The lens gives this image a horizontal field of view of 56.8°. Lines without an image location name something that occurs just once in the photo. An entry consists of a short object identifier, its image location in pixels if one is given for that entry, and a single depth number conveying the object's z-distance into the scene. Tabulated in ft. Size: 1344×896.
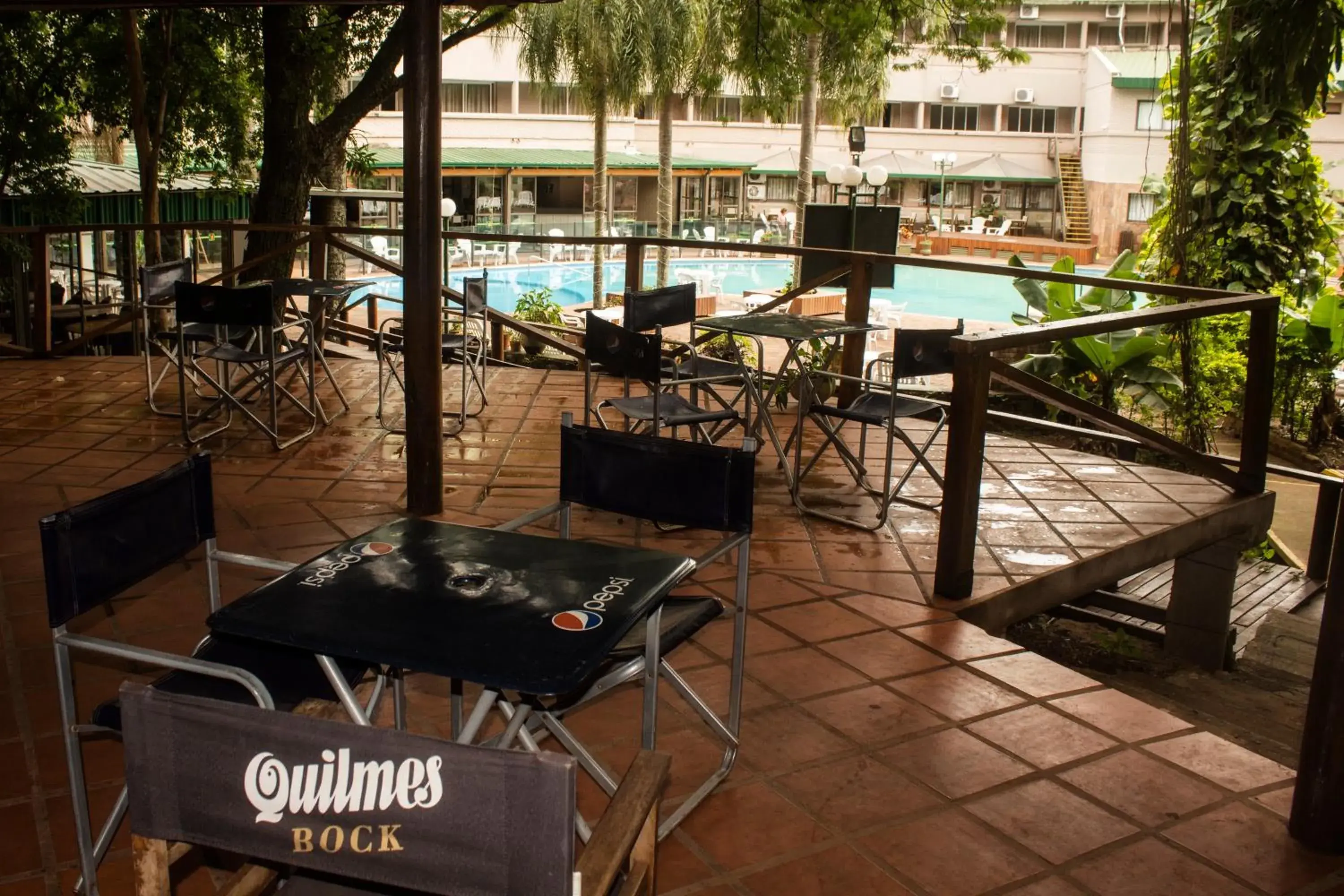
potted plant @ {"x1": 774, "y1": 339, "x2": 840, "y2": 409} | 21.58
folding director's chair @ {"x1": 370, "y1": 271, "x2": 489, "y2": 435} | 18.94
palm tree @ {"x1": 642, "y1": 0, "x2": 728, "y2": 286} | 72.08
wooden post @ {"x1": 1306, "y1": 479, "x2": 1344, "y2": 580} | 18.84
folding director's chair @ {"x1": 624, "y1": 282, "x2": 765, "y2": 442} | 15.93
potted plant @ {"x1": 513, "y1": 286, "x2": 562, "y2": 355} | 51.37
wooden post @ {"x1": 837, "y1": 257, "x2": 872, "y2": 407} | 19.79
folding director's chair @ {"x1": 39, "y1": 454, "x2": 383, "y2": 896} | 6.22
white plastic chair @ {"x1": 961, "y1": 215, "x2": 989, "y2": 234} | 119.14
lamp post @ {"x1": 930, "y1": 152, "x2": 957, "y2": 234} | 114.11
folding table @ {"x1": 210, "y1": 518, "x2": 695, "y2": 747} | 5.75
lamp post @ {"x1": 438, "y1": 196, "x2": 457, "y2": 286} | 42.24
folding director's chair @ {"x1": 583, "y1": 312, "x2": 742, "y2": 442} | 13.47
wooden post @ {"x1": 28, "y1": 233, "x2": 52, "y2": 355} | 23.56
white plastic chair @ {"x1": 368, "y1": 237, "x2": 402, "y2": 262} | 60.34
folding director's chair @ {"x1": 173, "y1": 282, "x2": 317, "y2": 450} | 16.65
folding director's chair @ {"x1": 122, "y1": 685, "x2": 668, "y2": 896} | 3.88
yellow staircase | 117.29
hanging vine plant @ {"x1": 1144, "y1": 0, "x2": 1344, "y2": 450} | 27.84
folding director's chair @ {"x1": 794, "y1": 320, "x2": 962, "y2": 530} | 14.38
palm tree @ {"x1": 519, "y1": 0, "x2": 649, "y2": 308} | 72.38
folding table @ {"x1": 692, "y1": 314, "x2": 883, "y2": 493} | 15.51
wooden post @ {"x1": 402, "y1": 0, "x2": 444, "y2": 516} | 13.39
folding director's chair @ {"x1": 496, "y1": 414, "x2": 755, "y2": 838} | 8.02
